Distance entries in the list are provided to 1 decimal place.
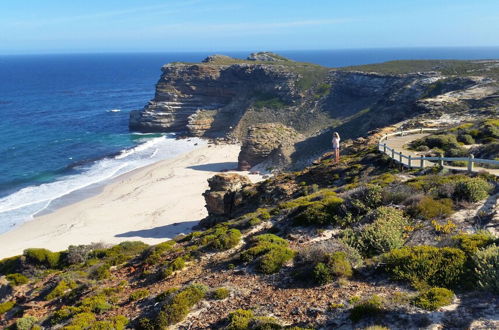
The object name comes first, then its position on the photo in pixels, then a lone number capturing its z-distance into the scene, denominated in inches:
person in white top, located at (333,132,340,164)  922.7
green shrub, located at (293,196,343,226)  536.1
